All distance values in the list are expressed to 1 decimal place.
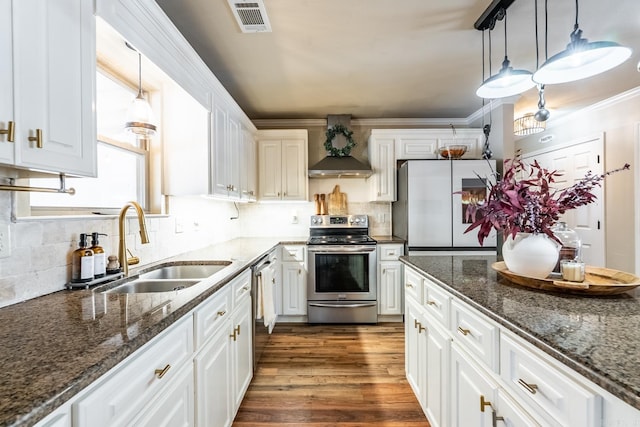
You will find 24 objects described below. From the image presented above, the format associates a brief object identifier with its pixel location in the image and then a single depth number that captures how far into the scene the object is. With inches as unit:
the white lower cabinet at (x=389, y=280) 127.5
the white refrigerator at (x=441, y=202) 124.6
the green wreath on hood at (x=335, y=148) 139.8
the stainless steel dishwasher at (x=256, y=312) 83.8
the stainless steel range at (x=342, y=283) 125.9
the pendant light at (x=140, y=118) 60.8
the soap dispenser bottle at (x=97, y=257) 54.1
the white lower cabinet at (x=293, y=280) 128.1
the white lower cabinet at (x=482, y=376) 27.5
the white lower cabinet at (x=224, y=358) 49.5
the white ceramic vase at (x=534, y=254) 47.4
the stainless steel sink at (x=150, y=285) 58.3
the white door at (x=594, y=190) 140.2
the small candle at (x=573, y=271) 45.3
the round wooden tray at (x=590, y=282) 41.9
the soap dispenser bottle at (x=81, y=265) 51.9
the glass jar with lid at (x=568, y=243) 51.4
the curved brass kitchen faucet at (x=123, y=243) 58.4
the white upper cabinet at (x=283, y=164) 140.9
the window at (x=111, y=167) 60.3
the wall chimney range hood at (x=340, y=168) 132.9
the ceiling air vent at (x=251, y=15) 67.0
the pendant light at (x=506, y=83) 59.2
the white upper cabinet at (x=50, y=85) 31.3
